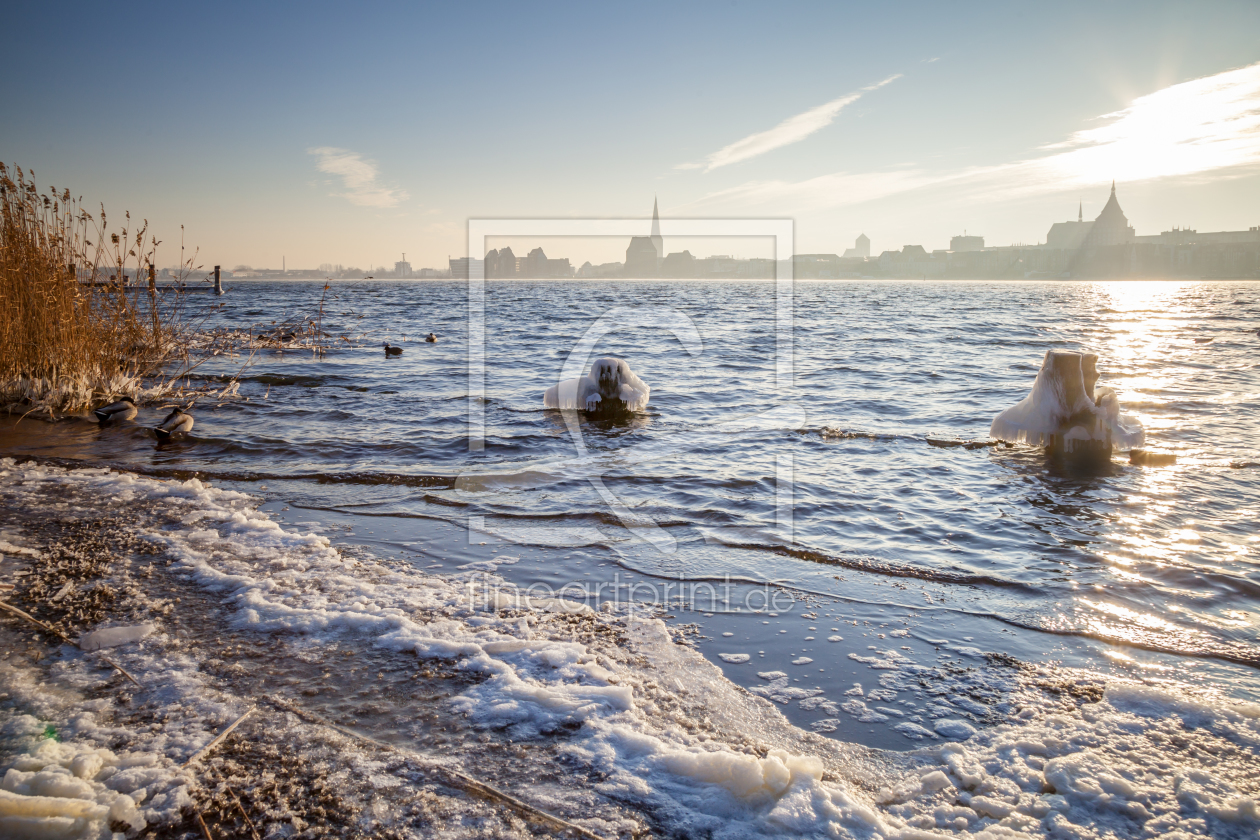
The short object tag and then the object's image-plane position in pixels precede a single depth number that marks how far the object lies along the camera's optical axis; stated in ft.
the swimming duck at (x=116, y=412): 27.99
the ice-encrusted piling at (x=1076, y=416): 26.35
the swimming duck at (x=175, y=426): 26.45
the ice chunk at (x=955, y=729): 9.60
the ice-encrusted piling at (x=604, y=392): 35.40
